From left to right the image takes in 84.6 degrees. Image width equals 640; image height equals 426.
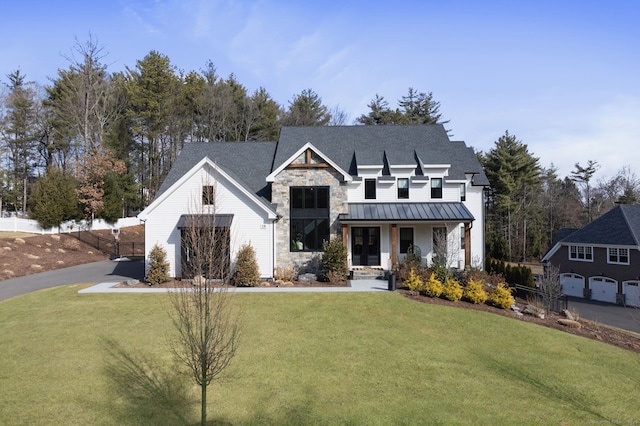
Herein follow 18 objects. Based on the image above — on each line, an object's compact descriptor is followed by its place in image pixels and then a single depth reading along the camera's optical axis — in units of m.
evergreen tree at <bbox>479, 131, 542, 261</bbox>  49.09
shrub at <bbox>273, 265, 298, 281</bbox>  20.19
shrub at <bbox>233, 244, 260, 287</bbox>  18.66
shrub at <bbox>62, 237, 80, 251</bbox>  30.77
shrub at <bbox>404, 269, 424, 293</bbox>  17.30
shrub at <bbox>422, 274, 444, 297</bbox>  16.55
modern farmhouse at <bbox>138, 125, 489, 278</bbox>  20.47
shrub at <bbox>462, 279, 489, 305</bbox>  16.12
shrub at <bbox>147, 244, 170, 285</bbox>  18.94
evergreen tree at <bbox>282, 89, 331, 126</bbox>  51.84
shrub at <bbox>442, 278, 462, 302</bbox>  16.28
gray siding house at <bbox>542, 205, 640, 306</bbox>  27.55
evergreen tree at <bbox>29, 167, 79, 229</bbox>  33.34
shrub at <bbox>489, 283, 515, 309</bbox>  15.85
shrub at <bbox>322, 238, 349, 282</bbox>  19.80
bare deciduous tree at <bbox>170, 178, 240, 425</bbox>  6.43
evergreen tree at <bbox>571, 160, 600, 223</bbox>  57.97
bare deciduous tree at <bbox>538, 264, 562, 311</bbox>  18.58
